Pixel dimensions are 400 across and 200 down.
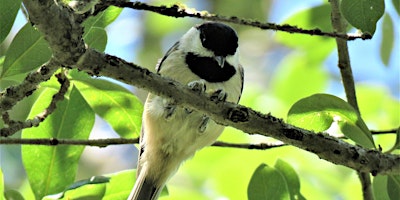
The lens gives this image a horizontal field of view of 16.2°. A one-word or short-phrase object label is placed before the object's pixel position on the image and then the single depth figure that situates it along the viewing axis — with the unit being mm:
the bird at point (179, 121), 6629
